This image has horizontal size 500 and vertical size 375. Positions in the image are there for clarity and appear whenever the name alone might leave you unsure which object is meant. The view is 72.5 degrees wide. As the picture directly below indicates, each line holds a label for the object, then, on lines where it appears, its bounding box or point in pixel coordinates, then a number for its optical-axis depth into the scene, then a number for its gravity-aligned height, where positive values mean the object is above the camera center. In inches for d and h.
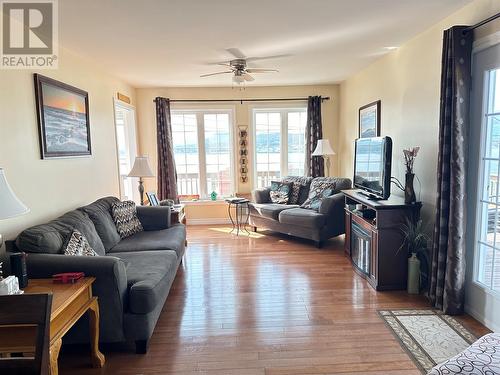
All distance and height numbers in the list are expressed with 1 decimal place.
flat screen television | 131.2 -5.1
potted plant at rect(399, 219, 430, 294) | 126.0 -36.0
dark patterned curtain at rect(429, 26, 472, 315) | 102.4 -5.0
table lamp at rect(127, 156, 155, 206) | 177.6 -5.9
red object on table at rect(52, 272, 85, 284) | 83.5 -29.3
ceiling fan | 158.2 +43.6
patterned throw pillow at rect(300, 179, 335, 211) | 202.2 -22.7
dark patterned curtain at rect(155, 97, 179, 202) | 234.2 +2.3
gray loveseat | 187.6 -34.6
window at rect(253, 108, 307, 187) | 249.0 +9.7
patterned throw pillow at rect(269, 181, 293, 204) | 224.7 -24.3
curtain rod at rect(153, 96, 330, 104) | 239.9 +39.9
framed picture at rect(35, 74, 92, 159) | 118.2 +15.6
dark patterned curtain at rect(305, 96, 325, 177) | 238.1 +15.4
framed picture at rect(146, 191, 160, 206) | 194.7 -24.2
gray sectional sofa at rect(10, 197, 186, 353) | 90.1 -35.1
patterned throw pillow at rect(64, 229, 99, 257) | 101.1 -26.6
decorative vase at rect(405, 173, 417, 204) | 127.0 -14.0
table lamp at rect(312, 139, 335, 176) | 220.8 +3.9
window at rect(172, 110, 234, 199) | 246.5 +3.6
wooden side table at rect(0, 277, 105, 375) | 63.5 -33.5
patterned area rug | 89.6 -52.7
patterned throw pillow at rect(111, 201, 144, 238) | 148.3 -27.1
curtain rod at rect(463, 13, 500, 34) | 90.4 +35.9
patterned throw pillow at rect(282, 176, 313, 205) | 223.6 -23.5
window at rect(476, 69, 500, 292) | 97.3 -12.0
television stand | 127.6 -34.0
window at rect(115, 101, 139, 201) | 204.1 +8.1
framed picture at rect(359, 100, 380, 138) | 176.6 +18.7
